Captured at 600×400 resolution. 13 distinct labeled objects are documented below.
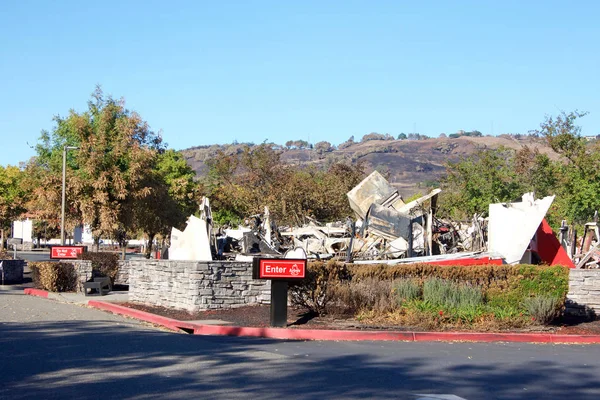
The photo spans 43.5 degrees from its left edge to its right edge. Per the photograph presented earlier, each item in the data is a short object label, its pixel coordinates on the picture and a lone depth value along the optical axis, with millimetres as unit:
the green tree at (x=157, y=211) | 37125
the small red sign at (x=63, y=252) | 28094
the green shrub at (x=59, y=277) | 26750
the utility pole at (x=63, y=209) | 31062
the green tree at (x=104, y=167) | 34812
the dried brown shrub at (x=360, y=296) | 17281
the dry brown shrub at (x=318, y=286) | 17391
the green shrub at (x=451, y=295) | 16922
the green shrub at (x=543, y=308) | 16703
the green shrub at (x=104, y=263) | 28250
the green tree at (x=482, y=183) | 43531
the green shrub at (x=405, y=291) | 17312
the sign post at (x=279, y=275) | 15938
